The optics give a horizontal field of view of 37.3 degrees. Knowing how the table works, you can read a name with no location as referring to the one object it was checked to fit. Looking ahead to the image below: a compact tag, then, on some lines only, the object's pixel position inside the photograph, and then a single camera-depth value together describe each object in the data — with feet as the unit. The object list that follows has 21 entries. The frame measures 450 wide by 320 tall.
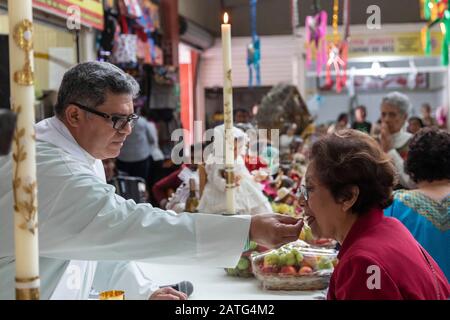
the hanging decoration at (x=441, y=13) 20.33
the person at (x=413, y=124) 24.68
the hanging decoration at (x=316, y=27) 26.59
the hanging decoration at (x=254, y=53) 28.45
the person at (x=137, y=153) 25.67
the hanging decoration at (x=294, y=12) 26.54
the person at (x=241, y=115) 17.62
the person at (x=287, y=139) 14.90
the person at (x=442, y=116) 44.86
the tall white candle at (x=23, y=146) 3.04
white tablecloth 7.14
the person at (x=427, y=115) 35.96
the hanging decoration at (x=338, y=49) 23.53
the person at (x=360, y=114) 36.55
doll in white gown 9.15
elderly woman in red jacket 4.46
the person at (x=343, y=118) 38.58
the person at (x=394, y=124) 13.99
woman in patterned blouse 8.21
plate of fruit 7.32
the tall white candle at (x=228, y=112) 5.64
